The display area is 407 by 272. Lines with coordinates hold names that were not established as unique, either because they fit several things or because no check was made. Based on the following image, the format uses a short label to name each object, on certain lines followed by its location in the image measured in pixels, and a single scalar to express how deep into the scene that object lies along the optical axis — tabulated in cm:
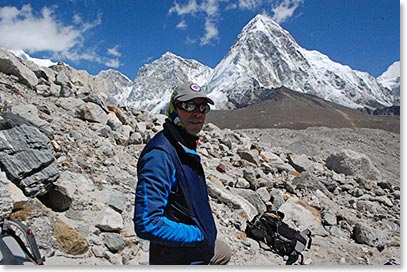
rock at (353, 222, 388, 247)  433
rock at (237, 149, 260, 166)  657
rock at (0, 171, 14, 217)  233
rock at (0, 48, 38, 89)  569
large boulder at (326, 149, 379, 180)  781
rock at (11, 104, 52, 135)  404
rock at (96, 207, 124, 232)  286
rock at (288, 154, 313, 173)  719
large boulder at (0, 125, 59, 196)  270
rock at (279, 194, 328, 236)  439
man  129
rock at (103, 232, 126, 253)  271
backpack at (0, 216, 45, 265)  160
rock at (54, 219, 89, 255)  253
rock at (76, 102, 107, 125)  545
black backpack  348
